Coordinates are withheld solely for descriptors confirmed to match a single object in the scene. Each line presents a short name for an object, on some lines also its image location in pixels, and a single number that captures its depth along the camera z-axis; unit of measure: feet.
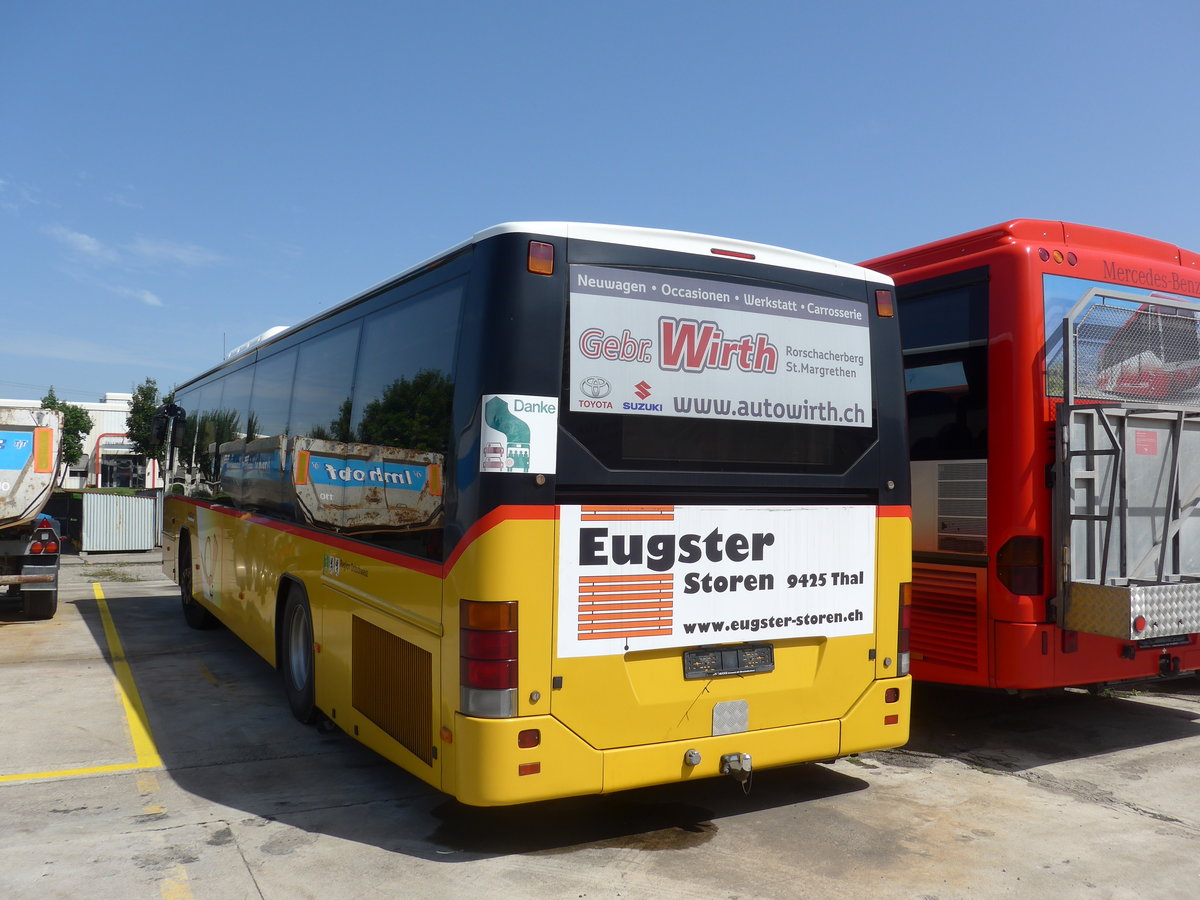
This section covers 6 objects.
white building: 222.89
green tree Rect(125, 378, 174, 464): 189.06
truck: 36.86
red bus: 19.74
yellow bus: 13.97
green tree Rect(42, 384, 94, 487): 221.46
